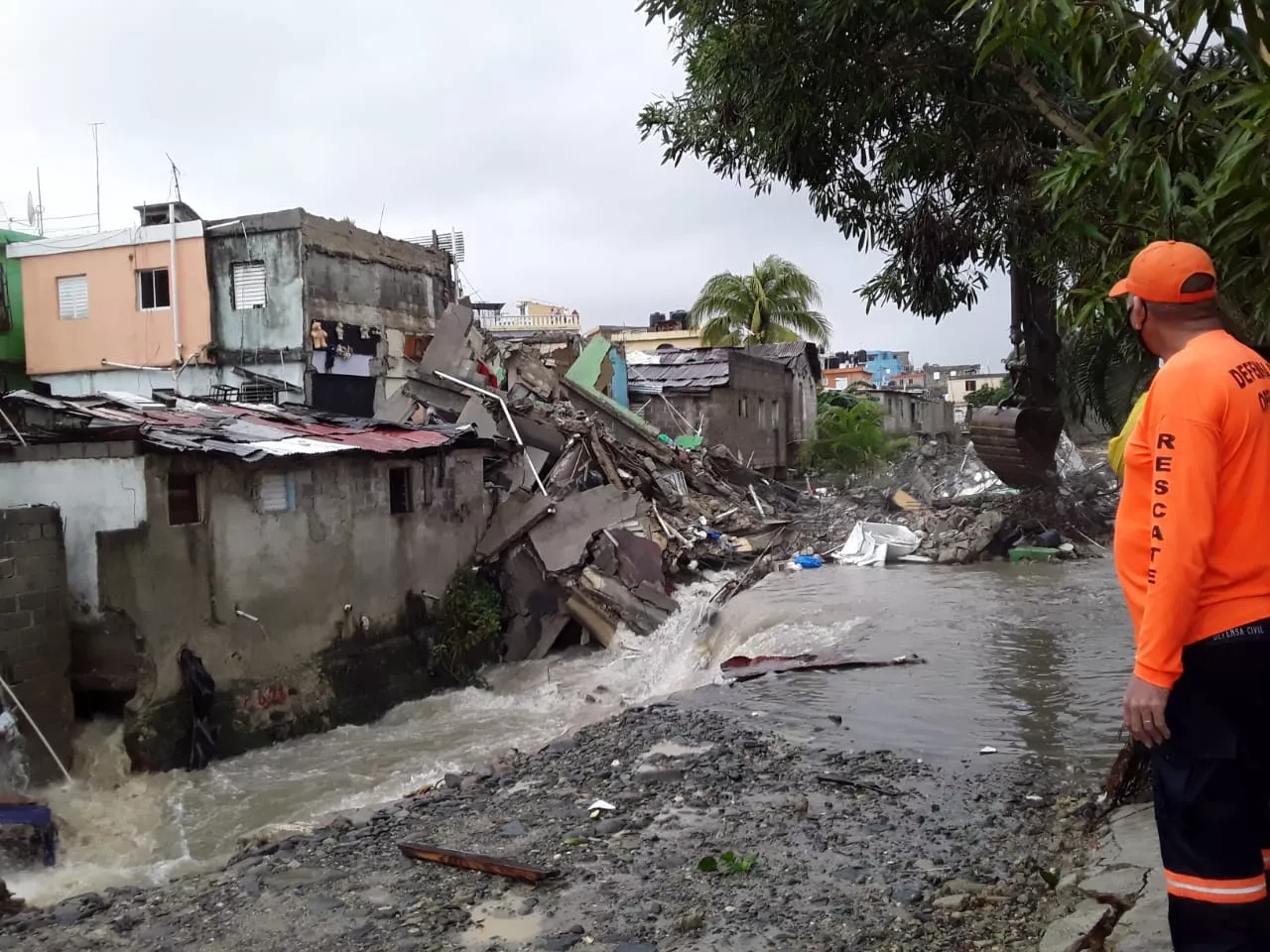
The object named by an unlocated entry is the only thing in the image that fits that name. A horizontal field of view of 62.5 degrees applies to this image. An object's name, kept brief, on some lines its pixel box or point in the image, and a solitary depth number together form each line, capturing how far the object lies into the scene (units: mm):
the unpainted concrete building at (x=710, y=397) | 25797
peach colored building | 18938
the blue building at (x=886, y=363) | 75625
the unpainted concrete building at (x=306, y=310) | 18281
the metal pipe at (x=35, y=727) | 10024
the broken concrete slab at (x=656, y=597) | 15781
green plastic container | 17531
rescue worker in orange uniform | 2504
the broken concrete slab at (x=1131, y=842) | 4031
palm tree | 33750
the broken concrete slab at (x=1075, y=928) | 3451
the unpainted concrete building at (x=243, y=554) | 11219
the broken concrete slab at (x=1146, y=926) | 3193
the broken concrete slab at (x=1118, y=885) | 3701
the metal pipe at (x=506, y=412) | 17516
